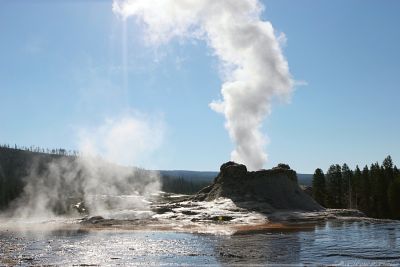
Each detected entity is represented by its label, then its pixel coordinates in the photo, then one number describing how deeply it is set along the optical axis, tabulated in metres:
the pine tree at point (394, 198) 68.62
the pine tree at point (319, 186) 81.53
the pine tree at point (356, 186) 80.96
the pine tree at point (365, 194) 76.75
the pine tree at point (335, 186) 81.99
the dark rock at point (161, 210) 53.64
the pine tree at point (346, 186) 83.91
